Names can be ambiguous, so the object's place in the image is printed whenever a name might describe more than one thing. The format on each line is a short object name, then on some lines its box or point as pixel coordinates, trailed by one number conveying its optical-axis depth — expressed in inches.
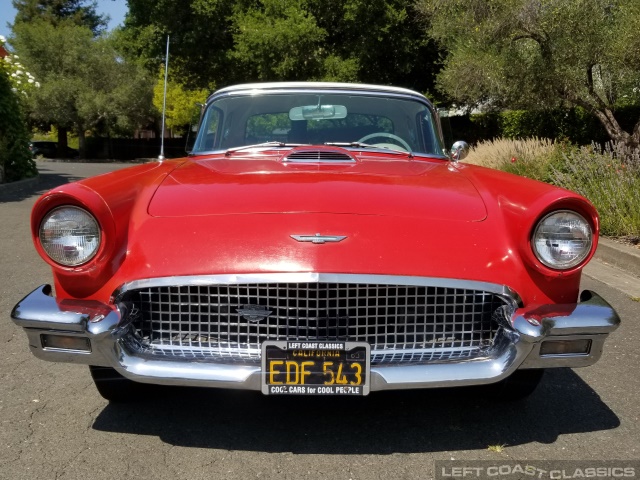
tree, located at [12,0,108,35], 1889.8
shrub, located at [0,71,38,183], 501.7
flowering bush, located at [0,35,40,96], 514.9
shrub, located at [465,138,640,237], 291.9
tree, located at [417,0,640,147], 433.7
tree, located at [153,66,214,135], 1447.2
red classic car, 97.4
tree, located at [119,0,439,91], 729.0
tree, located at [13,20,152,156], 1371.8
